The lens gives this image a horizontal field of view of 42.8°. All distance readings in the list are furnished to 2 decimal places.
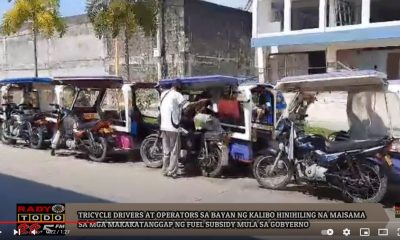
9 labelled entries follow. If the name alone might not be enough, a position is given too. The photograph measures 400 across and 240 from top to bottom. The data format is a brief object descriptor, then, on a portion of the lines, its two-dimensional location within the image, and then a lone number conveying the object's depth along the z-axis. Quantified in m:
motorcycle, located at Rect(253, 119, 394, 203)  7.12
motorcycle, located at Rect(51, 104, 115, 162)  11.20
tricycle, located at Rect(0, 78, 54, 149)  13.30
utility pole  19.02
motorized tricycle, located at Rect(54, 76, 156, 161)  11.09
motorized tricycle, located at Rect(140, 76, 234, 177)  9.30
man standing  9.23
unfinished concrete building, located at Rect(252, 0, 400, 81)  22.38
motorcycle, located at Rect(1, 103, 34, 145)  13.62
